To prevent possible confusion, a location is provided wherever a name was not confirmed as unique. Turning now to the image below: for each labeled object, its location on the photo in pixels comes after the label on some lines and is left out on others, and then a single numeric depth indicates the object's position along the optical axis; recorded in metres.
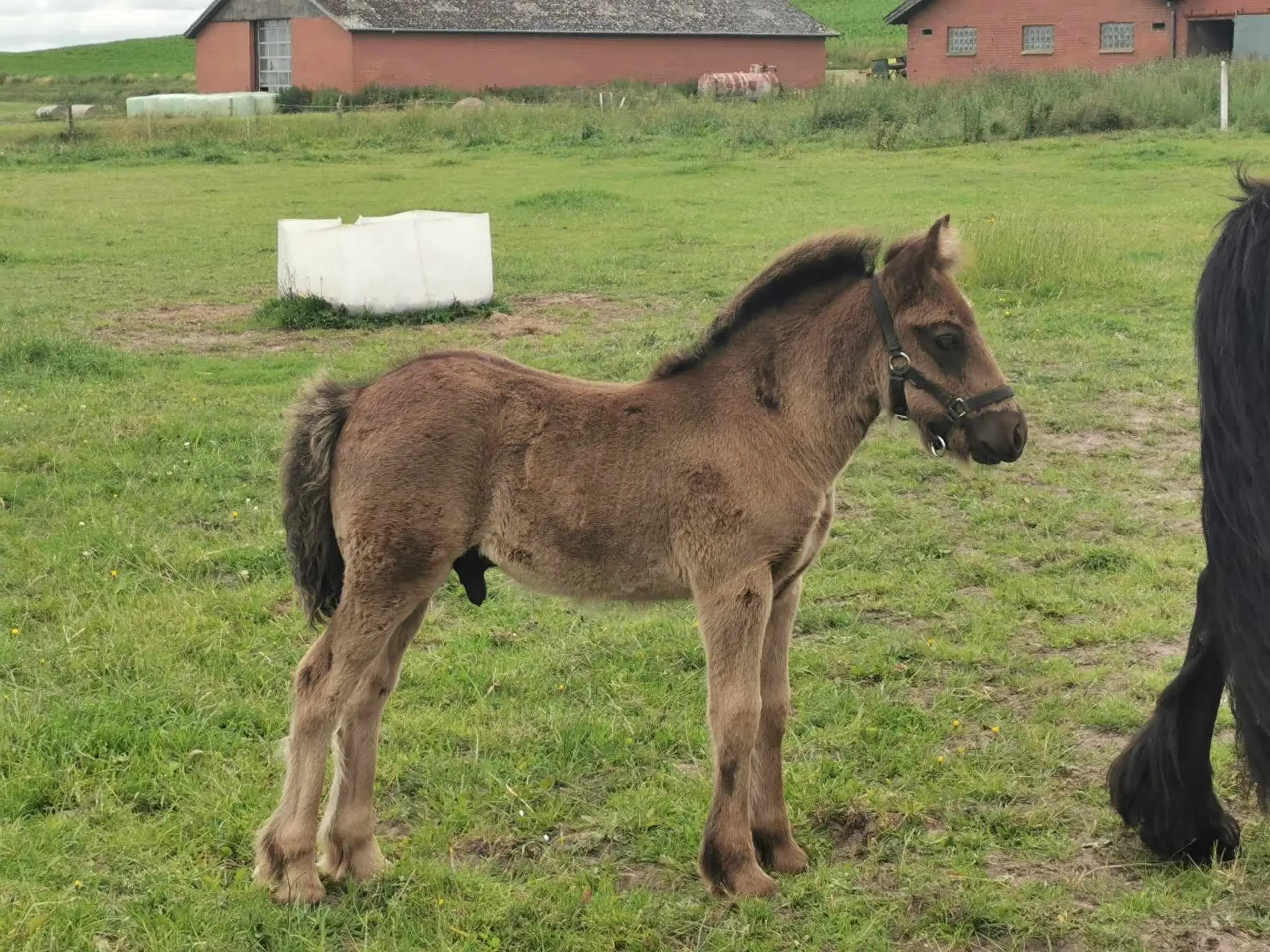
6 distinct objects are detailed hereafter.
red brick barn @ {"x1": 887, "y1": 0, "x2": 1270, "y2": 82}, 38.97
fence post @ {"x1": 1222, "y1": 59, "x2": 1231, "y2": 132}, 23.80
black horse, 3.05
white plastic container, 11.02
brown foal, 3.49
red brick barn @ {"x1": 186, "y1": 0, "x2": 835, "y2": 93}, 42.25
